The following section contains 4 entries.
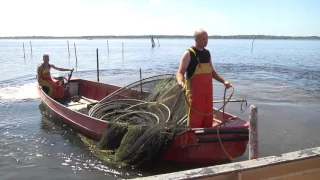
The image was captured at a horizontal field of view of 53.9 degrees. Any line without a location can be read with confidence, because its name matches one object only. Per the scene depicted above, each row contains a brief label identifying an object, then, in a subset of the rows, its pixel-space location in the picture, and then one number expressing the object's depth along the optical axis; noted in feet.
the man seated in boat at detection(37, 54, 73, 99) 39.11
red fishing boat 20.93
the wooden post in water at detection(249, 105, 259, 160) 15.33
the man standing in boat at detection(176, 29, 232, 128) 18.98
